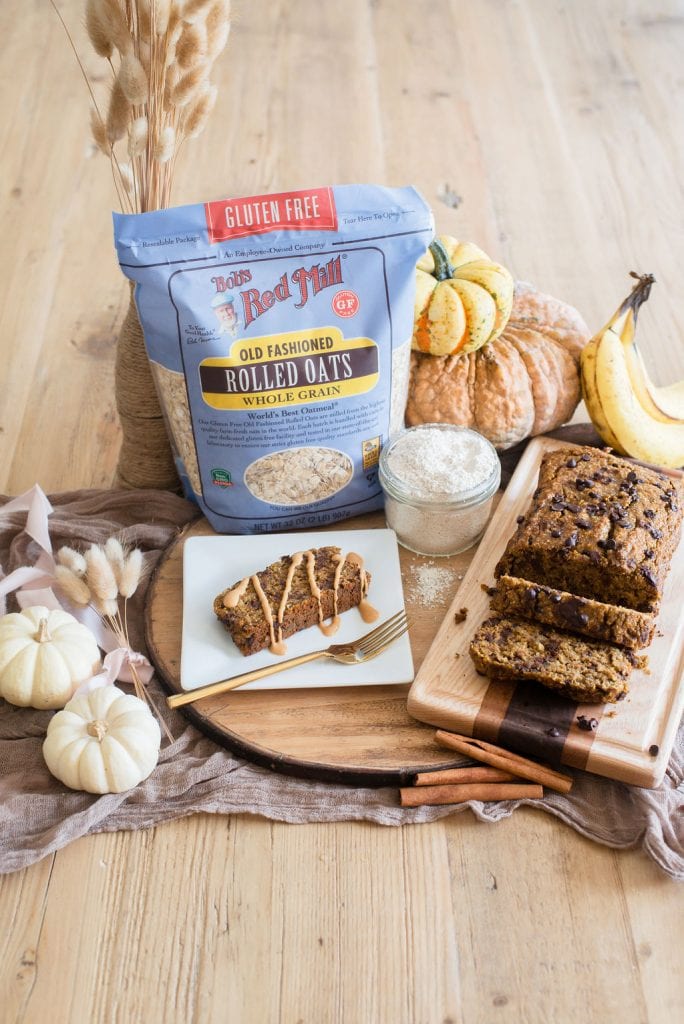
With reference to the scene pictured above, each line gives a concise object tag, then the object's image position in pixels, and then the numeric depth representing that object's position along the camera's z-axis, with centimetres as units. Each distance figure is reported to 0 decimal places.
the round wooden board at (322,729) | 196
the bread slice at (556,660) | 195
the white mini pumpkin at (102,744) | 189
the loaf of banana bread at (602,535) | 208
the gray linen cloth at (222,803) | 187
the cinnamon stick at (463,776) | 195
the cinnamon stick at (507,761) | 194
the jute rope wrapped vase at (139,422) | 242
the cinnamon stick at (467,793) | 193
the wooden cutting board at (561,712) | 192
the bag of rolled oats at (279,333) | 211
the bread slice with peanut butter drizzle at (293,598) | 211
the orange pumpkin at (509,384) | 254
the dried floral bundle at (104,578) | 206
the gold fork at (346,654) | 203
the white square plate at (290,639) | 207
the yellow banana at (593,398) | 255
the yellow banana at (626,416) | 252
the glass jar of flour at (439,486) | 227
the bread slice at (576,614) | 199
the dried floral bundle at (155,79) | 195
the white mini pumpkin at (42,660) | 201
